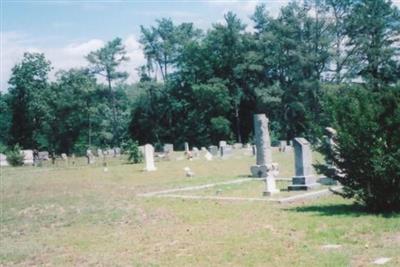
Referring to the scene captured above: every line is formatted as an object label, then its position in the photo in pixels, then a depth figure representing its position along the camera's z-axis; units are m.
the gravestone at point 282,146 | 46.43
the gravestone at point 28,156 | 49.09
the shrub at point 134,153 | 38.16
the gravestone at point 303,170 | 17.62
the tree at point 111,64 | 70.12
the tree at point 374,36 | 58.56
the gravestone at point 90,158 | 43.95
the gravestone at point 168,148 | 48.74
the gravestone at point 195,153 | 42.14
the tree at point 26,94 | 70.69
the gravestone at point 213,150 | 44.11
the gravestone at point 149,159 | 29.98
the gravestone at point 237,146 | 49.59
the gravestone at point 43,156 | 51.13
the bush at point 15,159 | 46.56
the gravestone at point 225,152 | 40.23
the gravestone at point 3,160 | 47.88
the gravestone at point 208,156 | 38.73
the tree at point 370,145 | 11.39
